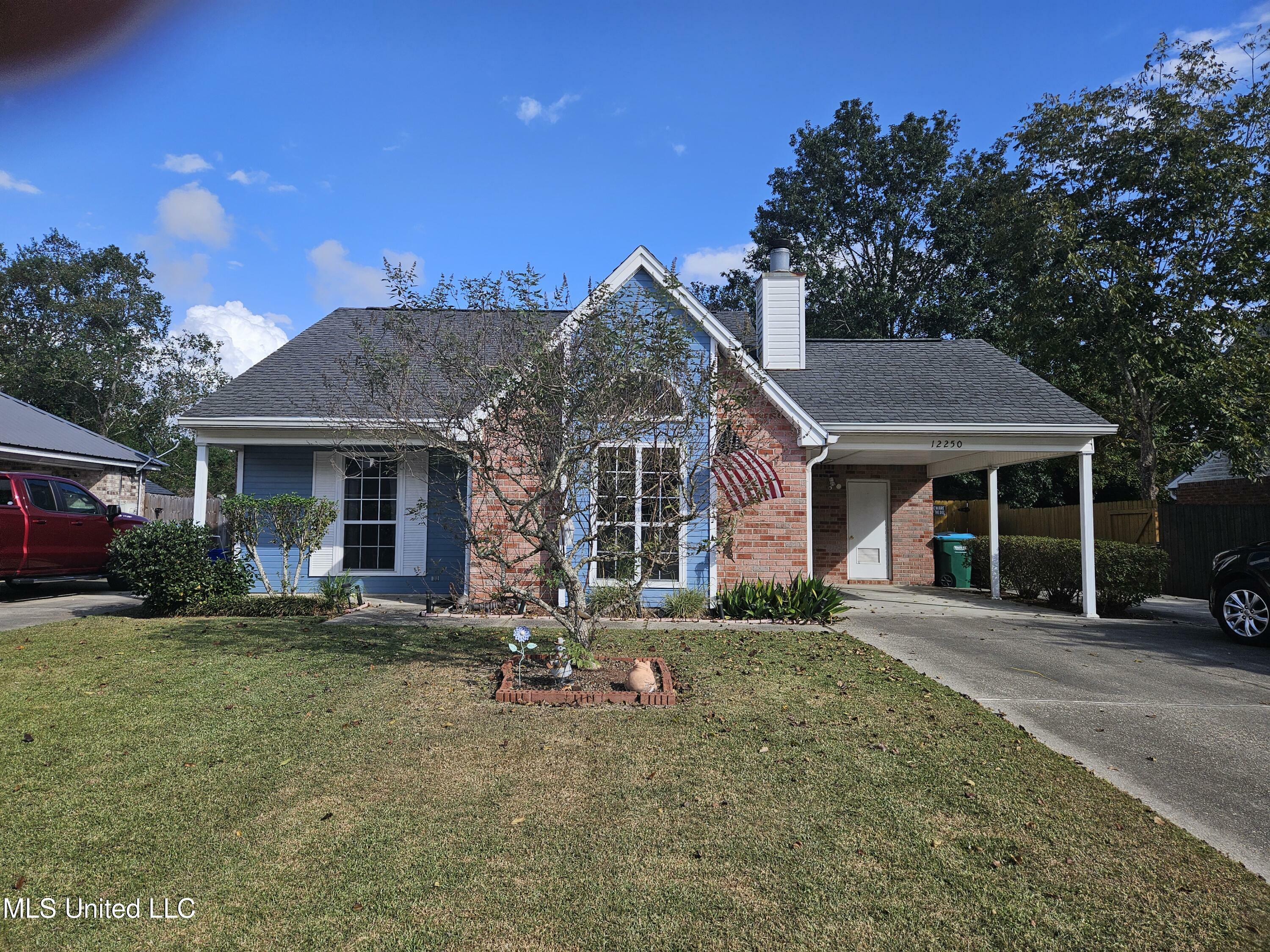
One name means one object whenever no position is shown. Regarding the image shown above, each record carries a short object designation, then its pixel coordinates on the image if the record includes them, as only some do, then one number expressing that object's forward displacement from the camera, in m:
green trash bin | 16.39
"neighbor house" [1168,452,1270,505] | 18.52
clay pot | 6.38
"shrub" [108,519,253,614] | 10.05
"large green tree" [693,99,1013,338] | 32.41
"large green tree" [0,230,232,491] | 35.31
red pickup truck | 11.23
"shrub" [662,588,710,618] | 10.70
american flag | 10.02
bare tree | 6.49
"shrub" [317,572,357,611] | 10.74
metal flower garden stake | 6.30
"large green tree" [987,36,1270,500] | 16.56
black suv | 9.70
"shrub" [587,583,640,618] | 6.94
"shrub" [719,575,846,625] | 10.57
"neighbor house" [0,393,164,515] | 14.67
